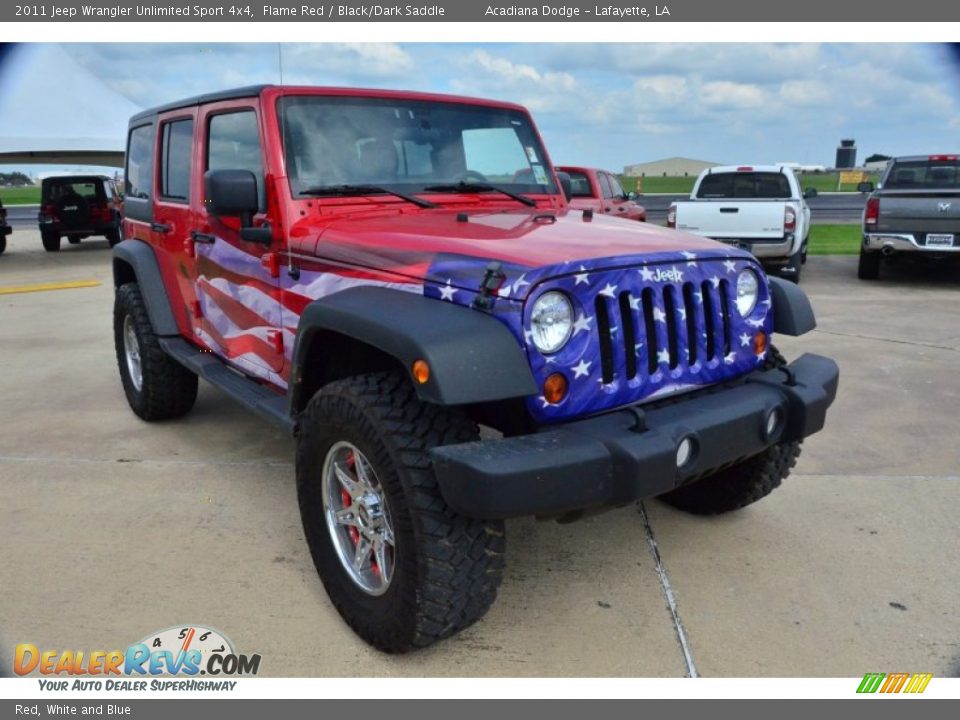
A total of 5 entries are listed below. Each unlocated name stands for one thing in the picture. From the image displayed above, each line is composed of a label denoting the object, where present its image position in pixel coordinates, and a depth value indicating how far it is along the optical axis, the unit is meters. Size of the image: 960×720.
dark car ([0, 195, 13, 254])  15.87
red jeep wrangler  2.30
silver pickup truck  10.13
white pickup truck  10.41
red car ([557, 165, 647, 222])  12.08
